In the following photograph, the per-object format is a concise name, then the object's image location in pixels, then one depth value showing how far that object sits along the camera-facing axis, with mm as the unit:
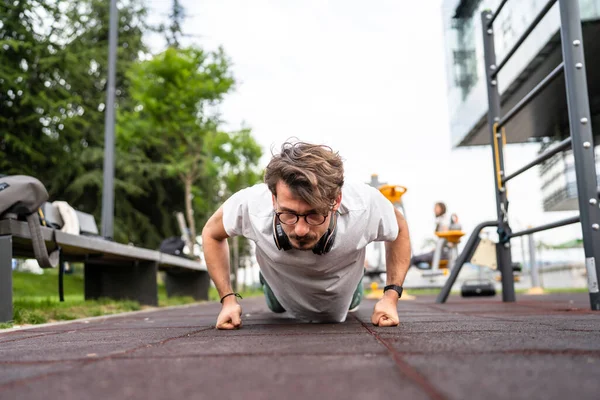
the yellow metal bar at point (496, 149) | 4848
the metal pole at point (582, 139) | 3119
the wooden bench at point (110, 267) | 2990
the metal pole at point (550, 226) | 3344
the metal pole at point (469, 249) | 4711
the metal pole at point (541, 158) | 3477
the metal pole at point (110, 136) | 7258
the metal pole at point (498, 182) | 4762
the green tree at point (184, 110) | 12867
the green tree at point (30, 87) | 12414
